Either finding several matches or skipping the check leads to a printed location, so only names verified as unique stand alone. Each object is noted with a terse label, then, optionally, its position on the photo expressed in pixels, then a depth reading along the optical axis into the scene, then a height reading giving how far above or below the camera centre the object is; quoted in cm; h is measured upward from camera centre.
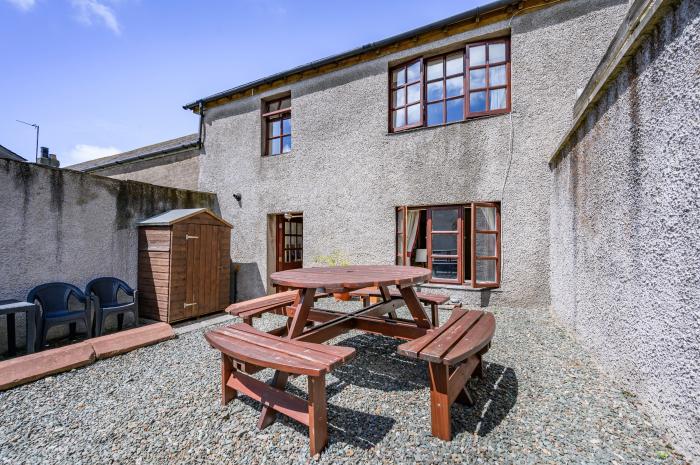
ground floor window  609 -14
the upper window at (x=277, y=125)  850 +310
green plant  730 -61
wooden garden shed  581 -63
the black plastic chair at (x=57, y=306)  433 -115
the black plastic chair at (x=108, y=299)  489 -117
